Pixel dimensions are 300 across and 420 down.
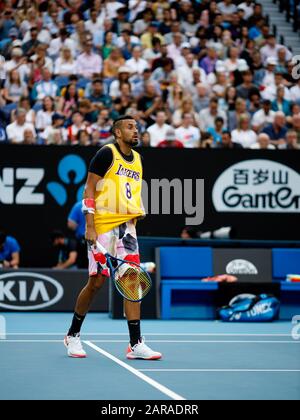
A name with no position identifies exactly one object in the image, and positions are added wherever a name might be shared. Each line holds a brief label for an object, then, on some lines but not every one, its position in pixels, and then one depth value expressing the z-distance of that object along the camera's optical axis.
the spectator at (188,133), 15.57
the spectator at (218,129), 15.95
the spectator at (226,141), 15.18
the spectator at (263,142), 15.25
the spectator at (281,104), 16.97
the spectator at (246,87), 17.26
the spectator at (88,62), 17.08
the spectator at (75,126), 15.30
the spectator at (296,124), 15.96
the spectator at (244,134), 15.88
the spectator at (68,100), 15.89
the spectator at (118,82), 16.38
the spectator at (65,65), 16.91
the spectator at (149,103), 15.98
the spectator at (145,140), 14.77
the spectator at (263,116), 16.41
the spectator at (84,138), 14.72
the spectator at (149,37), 17.98
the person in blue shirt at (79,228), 13.89
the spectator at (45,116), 15.61
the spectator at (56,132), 14.85
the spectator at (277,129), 16.00
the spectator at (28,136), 14.57
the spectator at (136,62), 17.23
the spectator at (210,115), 16.20
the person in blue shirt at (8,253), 13.84
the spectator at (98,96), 16.31
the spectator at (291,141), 15.36
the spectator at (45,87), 16.34
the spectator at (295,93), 17.27
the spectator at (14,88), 16.16
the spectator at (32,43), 17.34
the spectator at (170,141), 15.24
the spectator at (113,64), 17.05
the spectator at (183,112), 15.93
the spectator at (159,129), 15.53
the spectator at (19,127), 15.12
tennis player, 8.07
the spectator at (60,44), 17.35
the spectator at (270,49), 18.70
